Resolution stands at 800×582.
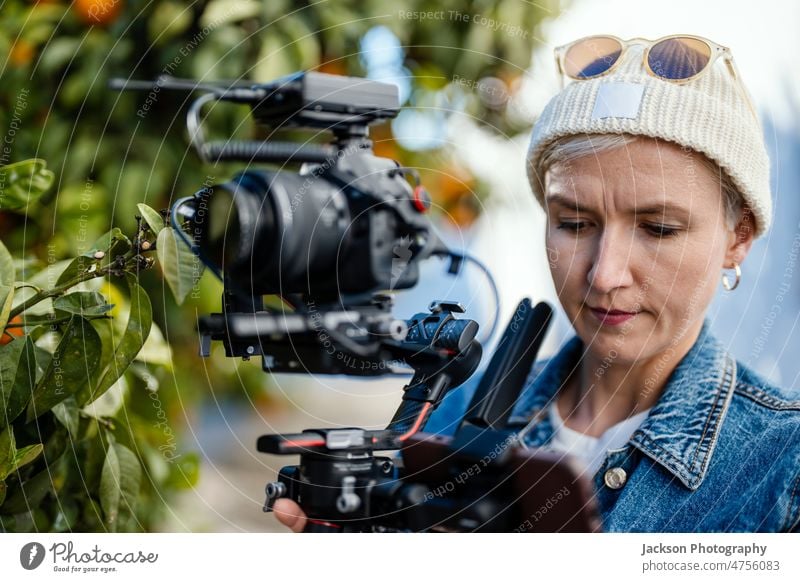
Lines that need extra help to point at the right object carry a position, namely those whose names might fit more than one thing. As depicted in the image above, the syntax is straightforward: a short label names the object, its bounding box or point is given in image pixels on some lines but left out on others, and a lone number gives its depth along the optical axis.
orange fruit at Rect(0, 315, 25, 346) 0.71
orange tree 0.91
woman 0.73
